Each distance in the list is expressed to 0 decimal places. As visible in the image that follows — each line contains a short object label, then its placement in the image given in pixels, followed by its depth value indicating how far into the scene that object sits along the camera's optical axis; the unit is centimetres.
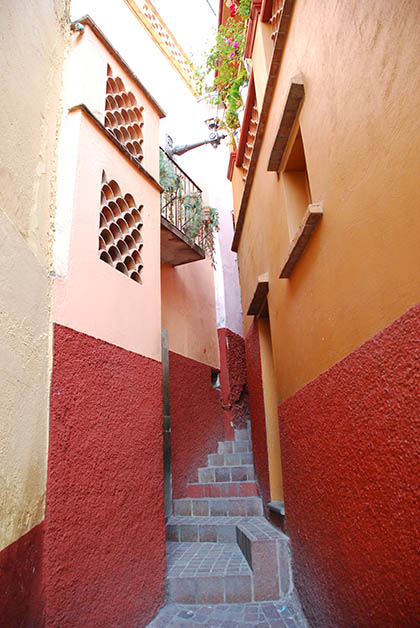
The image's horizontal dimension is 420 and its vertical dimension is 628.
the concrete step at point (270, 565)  387
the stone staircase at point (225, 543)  389
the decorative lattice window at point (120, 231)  379
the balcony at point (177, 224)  627
